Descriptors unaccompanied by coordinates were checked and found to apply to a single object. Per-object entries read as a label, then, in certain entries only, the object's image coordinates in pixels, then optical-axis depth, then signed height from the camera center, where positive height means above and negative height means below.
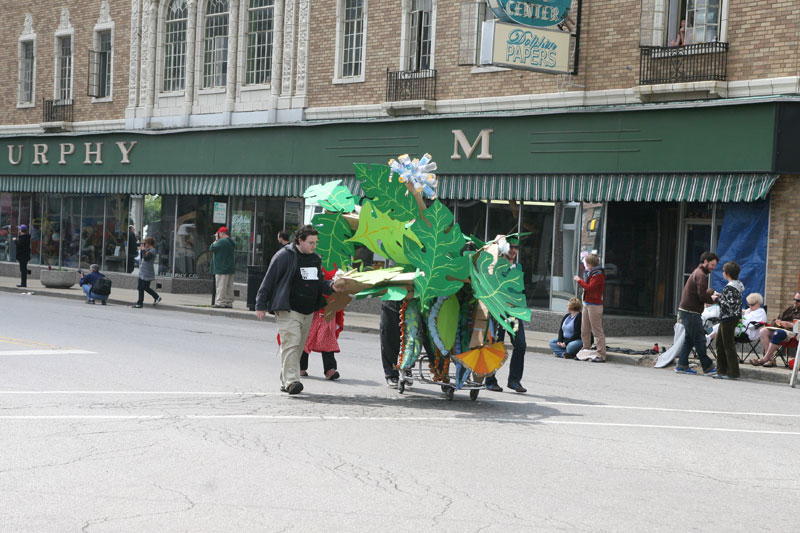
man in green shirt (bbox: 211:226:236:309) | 24.64 -1.02
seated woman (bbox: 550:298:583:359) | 17.86 -1.60
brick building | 18.92 +2.26
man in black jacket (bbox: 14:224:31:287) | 29.38 -1.09
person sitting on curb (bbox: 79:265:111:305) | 25.42 -1.67
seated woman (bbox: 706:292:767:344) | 17.25 -1.12
